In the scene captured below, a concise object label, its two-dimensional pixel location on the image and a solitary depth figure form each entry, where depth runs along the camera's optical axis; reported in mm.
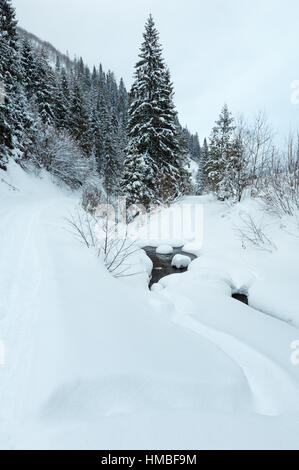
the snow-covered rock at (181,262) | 7938
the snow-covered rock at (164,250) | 9799
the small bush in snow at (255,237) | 7050
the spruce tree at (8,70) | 12670
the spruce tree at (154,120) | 15133
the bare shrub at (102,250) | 5567
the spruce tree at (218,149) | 16734
